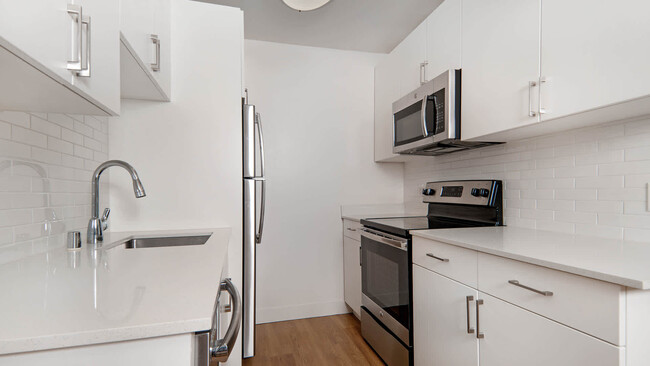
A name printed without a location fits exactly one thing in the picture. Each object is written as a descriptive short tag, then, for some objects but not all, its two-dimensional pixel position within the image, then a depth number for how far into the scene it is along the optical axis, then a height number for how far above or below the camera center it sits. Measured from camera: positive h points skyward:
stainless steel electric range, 1.84 -0.43
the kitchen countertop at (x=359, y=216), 2.60 -0.27
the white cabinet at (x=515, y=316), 0.84 -0.44
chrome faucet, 1.38 -0.03
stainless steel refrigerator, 1.80 -0.26
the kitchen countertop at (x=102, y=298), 0.52 -0.23
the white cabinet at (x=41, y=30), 0.56 +0.29
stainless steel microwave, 1.86 +0.41
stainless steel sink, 1.55 -0.28
